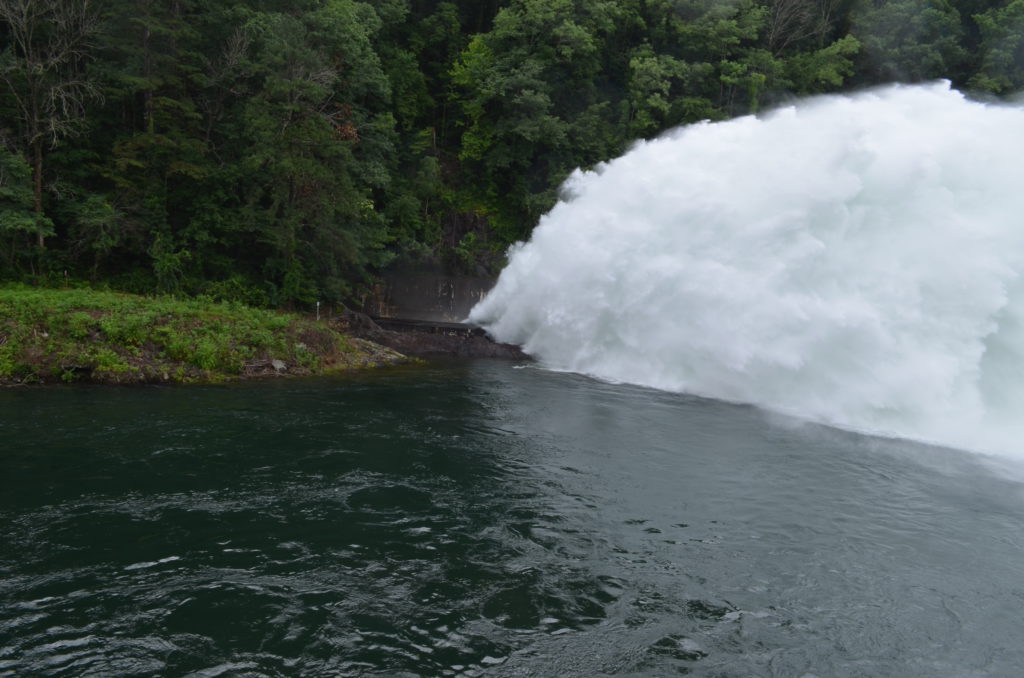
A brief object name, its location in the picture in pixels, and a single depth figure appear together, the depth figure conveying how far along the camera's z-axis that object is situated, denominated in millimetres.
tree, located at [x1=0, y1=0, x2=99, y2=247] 16719
